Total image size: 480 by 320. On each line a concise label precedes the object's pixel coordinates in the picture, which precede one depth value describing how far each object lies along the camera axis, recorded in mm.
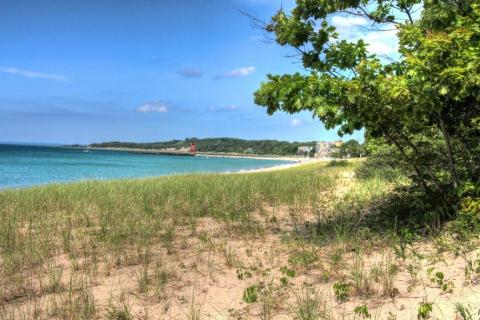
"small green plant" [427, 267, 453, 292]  4204
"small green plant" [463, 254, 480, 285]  4319
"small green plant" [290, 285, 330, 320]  3894
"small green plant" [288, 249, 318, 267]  5631
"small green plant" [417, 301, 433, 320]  3641
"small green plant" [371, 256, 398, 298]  4402
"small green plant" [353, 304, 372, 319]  3754
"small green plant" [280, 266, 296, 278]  5043
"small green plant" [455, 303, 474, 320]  3498
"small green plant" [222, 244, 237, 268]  5812
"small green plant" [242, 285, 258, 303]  4465
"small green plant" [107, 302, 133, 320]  4118
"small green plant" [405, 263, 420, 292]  4504
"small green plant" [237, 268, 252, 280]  5277
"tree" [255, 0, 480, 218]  5637
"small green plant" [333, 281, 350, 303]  4383
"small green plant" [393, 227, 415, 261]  5449
